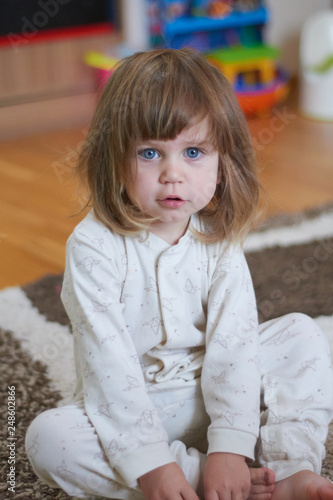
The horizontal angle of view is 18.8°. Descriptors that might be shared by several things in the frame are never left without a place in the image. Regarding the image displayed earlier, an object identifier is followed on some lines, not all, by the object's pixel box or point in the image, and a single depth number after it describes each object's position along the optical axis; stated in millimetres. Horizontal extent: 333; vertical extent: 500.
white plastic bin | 3035
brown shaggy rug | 1140
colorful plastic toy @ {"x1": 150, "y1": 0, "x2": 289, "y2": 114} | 3024
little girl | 1006
